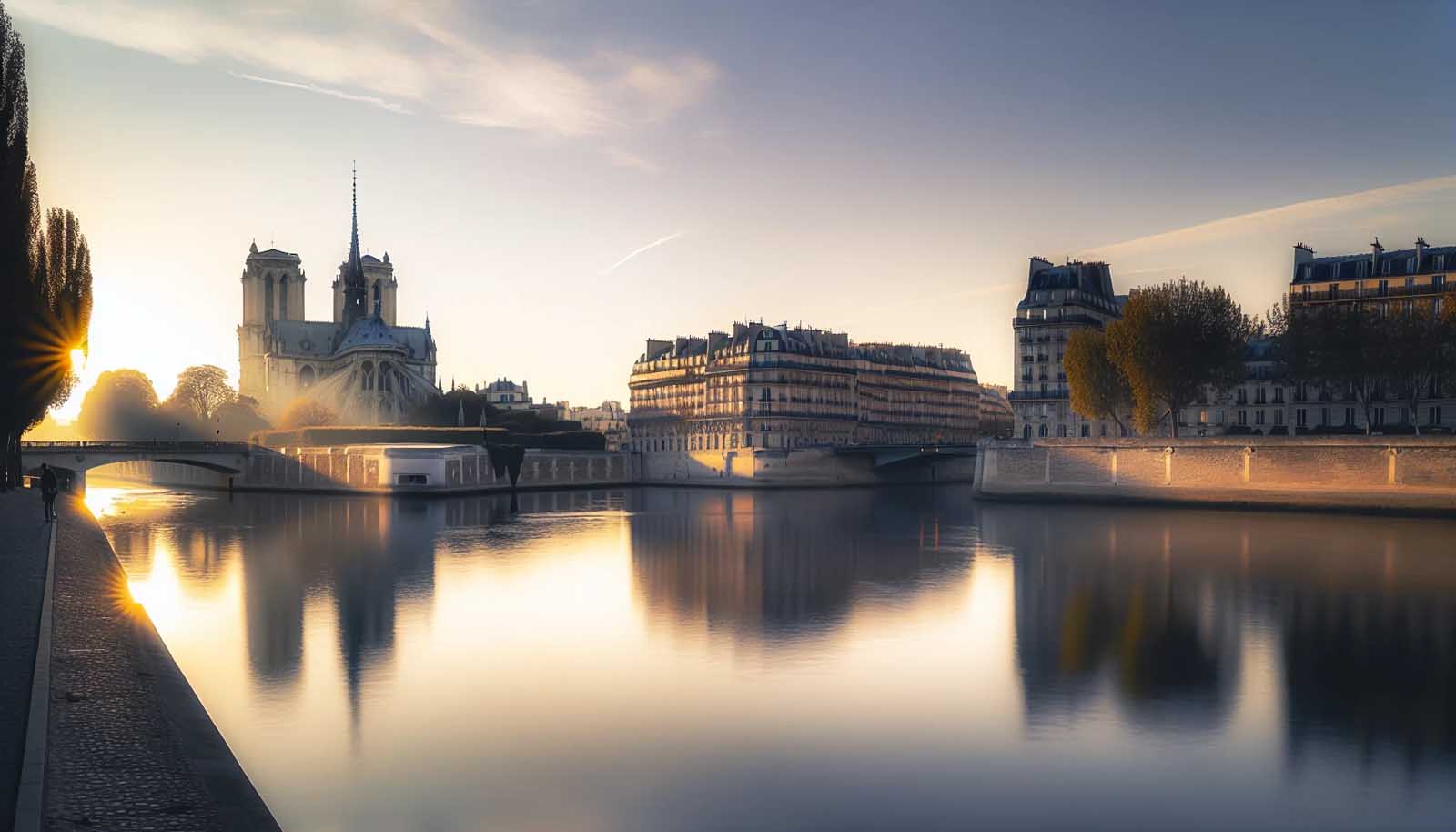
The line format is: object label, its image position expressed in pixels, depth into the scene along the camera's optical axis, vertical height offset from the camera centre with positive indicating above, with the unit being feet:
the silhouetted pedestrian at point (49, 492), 110.42 -5.25
